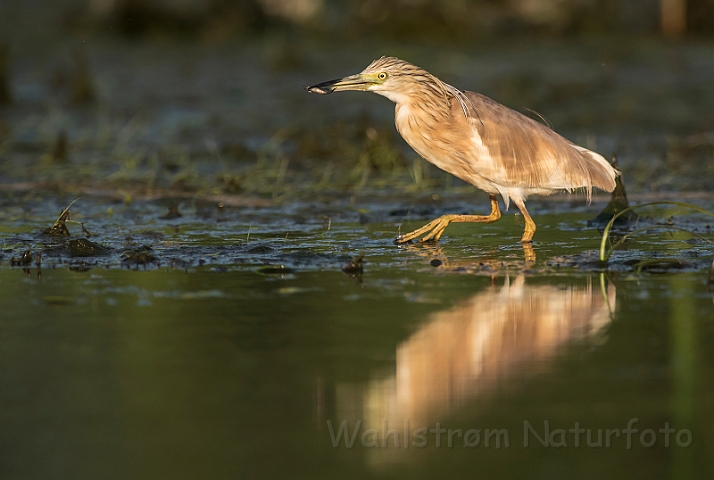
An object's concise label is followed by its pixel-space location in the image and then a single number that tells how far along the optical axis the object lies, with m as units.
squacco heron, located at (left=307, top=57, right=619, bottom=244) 13.62
